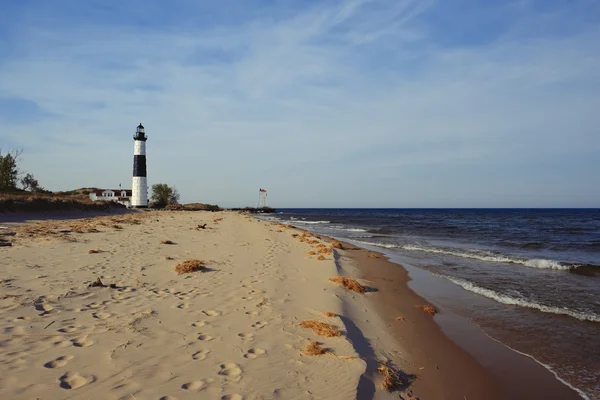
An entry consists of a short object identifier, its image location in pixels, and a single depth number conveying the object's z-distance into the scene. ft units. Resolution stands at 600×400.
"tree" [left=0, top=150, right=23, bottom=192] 132.67
